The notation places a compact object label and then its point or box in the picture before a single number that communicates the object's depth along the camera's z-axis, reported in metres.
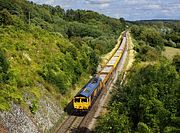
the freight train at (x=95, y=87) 42.22
